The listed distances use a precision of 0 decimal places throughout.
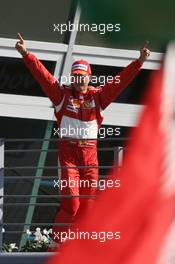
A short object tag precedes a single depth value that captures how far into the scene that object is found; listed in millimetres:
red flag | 12579
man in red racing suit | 28321
